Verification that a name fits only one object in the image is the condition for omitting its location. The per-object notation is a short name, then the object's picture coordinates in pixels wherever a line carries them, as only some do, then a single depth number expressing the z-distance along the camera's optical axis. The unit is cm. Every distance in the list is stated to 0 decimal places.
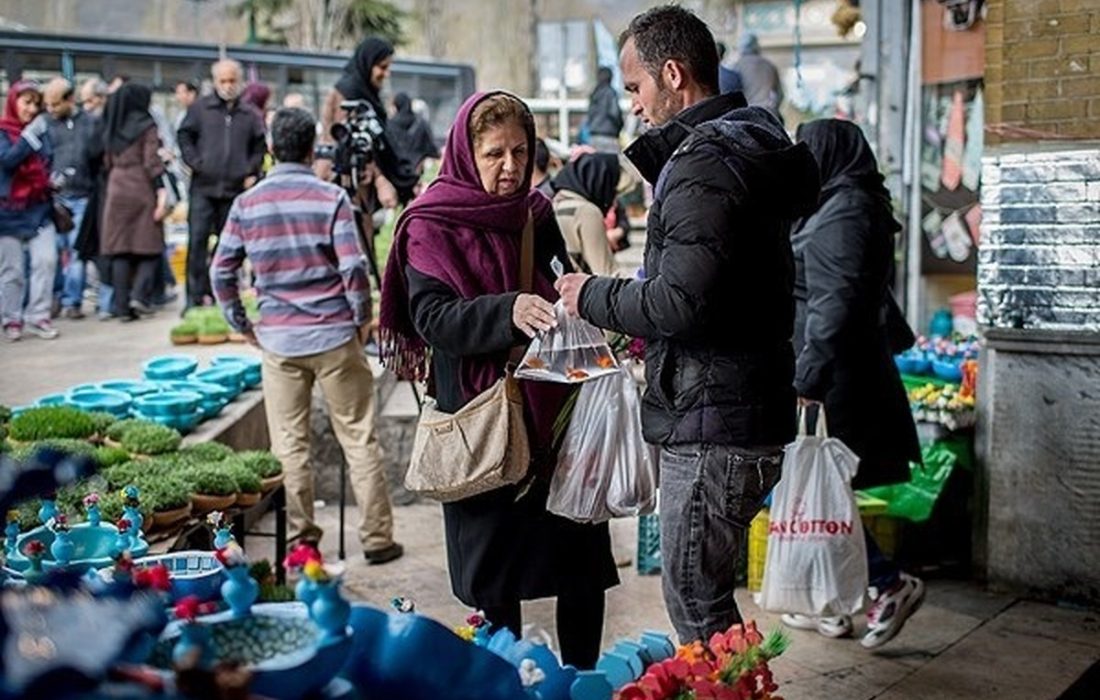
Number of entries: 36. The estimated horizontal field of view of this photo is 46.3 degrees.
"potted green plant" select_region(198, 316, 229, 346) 932
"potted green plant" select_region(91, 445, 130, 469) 481
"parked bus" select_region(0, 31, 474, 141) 1578
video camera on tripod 754
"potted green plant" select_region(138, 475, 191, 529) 426
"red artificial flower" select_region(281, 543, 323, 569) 182
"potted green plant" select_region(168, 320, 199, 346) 932
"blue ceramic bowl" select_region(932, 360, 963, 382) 686
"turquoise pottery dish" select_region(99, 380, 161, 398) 632
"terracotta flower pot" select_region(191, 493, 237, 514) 451
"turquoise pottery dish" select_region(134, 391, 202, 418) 602
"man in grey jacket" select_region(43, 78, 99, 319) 1160
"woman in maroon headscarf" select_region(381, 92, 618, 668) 360
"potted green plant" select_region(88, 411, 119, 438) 537
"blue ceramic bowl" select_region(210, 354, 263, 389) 741
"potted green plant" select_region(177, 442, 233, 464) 504
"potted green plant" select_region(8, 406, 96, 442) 512
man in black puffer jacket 300
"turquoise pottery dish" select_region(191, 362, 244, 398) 698
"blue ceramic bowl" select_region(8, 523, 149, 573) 288
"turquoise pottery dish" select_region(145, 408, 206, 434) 601
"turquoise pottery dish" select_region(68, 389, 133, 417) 596
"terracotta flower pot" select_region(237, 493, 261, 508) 474
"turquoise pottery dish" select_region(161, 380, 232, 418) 644
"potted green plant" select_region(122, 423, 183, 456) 513
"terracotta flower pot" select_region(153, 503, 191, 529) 425
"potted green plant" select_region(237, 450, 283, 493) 506
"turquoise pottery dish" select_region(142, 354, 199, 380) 694
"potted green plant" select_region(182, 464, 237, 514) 453
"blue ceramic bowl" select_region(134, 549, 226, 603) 223
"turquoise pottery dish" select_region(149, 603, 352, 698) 162
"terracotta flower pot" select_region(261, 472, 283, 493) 506
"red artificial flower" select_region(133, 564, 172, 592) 191
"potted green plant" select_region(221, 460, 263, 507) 475
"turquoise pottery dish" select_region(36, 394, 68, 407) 587
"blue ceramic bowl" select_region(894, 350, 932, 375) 708
